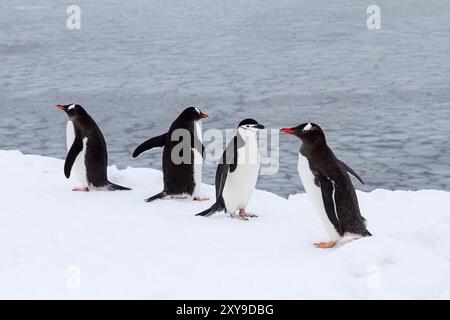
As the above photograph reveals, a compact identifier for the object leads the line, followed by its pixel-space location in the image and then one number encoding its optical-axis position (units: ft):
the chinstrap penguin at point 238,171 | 18.15
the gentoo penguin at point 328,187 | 15.35
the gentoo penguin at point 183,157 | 20.03
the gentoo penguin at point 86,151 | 20.93
